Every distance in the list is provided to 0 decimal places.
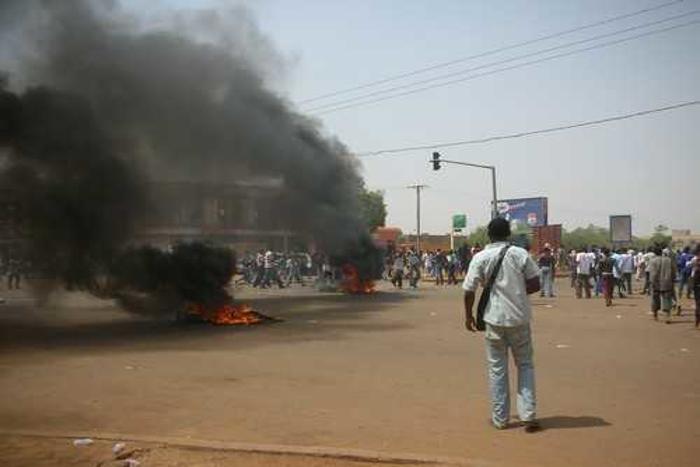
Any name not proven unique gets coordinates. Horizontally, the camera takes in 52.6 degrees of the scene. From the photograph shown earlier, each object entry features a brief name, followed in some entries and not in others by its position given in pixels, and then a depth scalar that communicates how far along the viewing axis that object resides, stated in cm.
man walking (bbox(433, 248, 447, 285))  2919
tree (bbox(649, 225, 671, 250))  9230
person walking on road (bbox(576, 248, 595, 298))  1906
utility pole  5063
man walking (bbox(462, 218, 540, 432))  527
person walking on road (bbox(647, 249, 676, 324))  1257
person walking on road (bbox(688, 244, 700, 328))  1173
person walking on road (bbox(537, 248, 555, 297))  1994
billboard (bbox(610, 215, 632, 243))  3325
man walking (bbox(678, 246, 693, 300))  1793
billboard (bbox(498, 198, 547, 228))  4356
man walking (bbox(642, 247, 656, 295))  1940
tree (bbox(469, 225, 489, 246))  7974
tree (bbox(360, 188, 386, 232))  5474
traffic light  2900
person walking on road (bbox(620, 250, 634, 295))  2009
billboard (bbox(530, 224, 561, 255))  4006
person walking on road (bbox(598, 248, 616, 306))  1688
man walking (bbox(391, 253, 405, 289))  2600
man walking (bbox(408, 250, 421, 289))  2613
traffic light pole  3024
